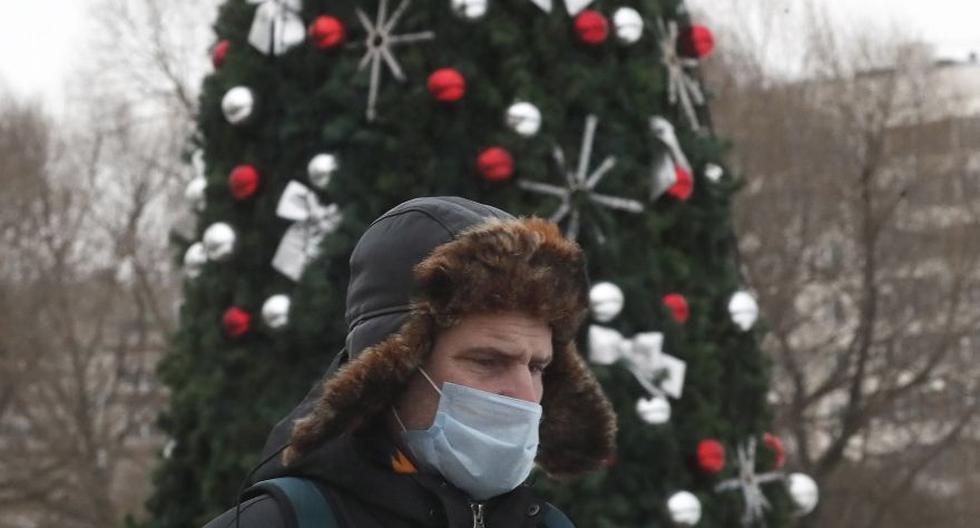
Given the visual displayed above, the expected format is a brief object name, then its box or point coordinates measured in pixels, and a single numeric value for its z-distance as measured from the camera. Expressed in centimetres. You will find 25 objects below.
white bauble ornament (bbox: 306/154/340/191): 1448
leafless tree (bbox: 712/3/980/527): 4597
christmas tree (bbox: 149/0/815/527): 1448
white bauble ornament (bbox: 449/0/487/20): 1449
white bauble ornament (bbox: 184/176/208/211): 1554
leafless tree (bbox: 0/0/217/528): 5291
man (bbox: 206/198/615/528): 586
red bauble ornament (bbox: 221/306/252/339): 1493
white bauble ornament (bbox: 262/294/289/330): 1444
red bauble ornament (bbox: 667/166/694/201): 1515
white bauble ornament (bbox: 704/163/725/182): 1568
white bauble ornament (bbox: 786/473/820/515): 1589
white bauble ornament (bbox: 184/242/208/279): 1539
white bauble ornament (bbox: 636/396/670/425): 1455
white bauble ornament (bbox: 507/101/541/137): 1429
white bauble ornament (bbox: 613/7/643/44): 1488
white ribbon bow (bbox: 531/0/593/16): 1472
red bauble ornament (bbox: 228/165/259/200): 1496
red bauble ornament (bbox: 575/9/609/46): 1473
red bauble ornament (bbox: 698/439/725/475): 1494
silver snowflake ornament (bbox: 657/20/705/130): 1552
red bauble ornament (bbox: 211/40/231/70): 1555
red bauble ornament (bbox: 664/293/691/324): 1505
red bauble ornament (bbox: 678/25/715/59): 1569
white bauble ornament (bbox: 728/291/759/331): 1564
